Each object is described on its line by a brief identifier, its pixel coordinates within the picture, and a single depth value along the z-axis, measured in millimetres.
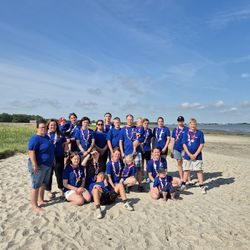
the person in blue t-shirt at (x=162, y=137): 8328
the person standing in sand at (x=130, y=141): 7838
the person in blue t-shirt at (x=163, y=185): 7029
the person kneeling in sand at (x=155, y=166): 7526
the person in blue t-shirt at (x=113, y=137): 7963
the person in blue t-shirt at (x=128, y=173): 7176
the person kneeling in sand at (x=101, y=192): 6138
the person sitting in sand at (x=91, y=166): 6918
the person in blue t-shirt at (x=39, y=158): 5672
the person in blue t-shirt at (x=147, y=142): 8359
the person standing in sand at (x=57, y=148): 6511
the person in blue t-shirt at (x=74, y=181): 6457
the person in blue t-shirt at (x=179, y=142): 8523
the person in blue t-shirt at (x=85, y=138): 7355
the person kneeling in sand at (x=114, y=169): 6908
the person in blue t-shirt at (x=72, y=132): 7644
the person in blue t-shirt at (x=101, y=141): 7980
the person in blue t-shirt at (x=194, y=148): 8133
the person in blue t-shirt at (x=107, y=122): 8383
